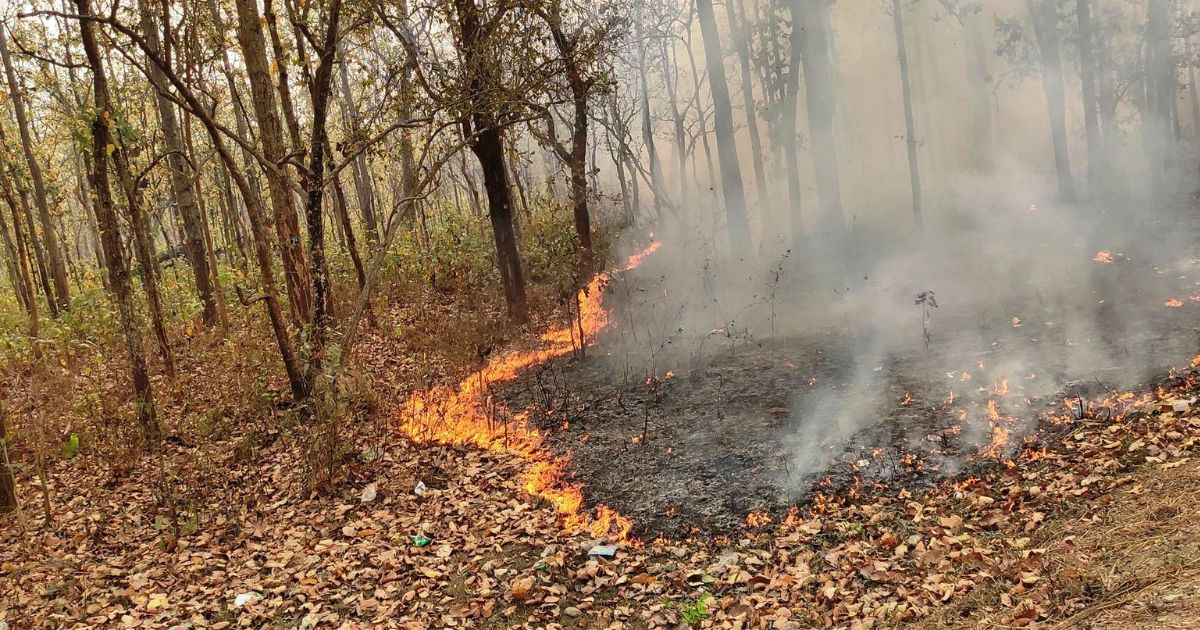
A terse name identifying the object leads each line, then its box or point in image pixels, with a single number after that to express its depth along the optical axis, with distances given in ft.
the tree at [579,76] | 39.65
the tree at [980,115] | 102.15
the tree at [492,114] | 34.12
